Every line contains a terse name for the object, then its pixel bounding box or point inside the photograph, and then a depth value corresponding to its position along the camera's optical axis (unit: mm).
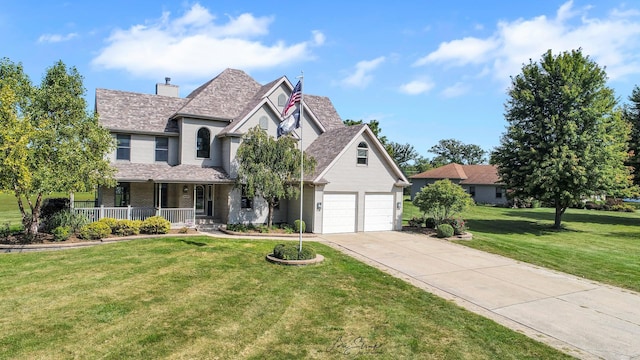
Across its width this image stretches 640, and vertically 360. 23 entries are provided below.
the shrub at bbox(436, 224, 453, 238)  20438
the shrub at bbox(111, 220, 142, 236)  17797
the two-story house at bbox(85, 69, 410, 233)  21156
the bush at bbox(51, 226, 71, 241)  16125
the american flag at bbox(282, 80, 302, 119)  14405
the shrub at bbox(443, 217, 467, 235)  21156
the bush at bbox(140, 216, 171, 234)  18469
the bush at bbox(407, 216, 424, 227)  24312
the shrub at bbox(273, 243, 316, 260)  13680
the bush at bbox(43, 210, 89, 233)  17359
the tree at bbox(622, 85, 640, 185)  37188
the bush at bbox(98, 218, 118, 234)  17766
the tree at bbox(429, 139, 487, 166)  100812
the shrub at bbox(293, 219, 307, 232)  20750
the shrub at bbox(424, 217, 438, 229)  23219
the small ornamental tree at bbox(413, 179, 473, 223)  21453
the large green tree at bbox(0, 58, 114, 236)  14766
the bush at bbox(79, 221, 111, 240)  16656
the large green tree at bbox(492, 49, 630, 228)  25594
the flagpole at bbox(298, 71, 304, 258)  14275
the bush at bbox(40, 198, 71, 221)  18991
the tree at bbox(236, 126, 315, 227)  19609
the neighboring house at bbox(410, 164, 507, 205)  50344
